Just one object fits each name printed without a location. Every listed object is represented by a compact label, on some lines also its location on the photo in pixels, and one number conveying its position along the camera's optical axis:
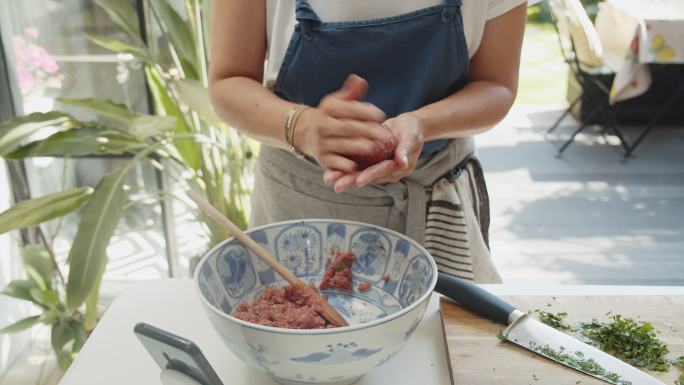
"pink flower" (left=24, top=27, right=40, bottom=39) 2.01
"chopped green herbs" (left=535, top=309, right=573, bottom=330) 0.80
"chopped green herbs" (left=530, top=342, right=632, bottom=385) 0.71
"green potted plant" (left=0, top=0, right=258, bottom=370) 1.45
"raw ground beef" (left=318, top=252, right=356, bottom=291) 0.85
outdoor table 3.12
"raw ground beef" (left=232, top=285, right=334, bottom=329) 0.74
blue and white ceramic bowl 0.64
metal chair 3.31
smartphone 0.59
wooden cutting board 0.72
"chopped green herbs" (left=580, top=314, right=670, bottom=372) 0.74
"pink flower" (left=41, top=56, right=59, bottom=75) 2.04
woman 0.91
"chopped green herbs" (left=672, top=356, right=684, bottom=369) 0.73
